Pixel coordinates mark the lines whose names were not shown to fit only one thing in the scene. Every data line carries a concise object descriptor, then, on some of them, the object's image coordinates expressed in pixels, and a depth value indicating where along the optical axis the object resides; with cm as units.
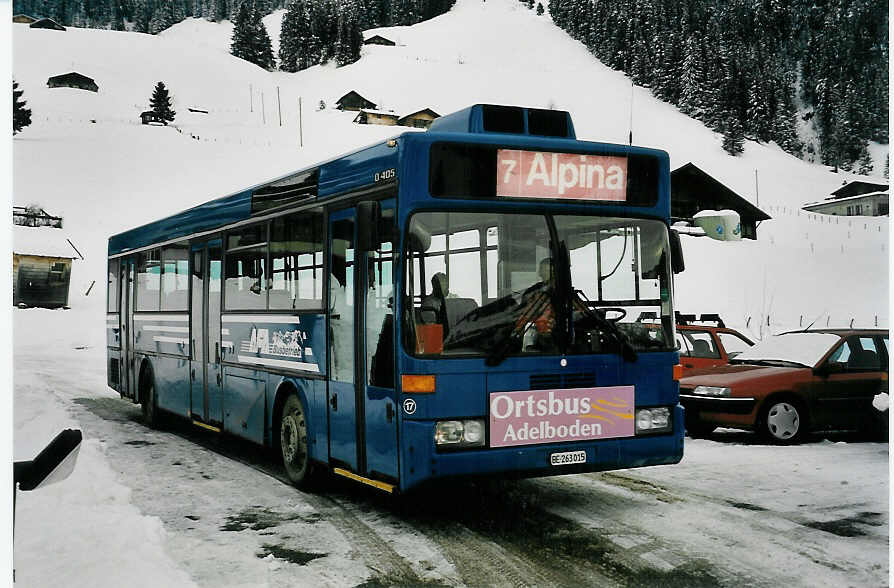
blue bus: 624
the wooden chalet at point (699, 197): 3925
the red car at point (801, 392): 1072
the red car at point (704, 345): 1340
